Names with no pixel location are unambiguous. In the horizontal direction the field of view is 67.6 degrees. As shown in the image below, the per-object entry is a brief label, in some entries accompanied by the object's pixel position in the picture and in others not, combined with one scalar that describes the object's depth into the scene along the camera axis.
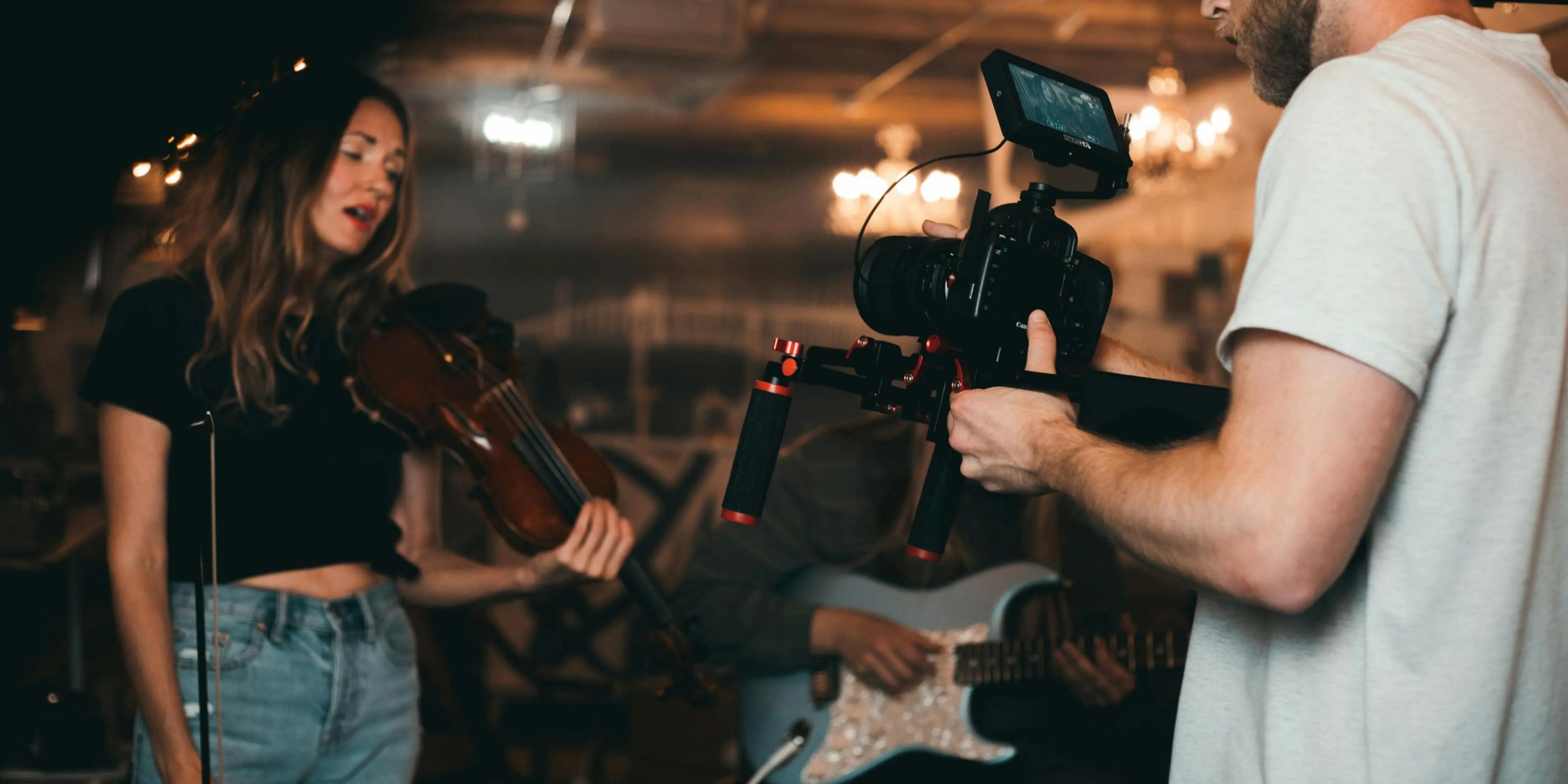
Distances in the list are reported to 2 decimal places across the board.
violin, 1.64
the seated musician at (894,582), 2.37
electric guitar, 2.33
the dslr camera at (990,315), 0.98
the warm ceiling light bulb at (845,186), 4.81
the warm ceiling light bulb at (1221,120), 4.34
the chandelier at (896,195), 4.59
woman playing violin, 1.42
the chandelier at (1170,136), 4.05
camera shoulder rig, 0.91
